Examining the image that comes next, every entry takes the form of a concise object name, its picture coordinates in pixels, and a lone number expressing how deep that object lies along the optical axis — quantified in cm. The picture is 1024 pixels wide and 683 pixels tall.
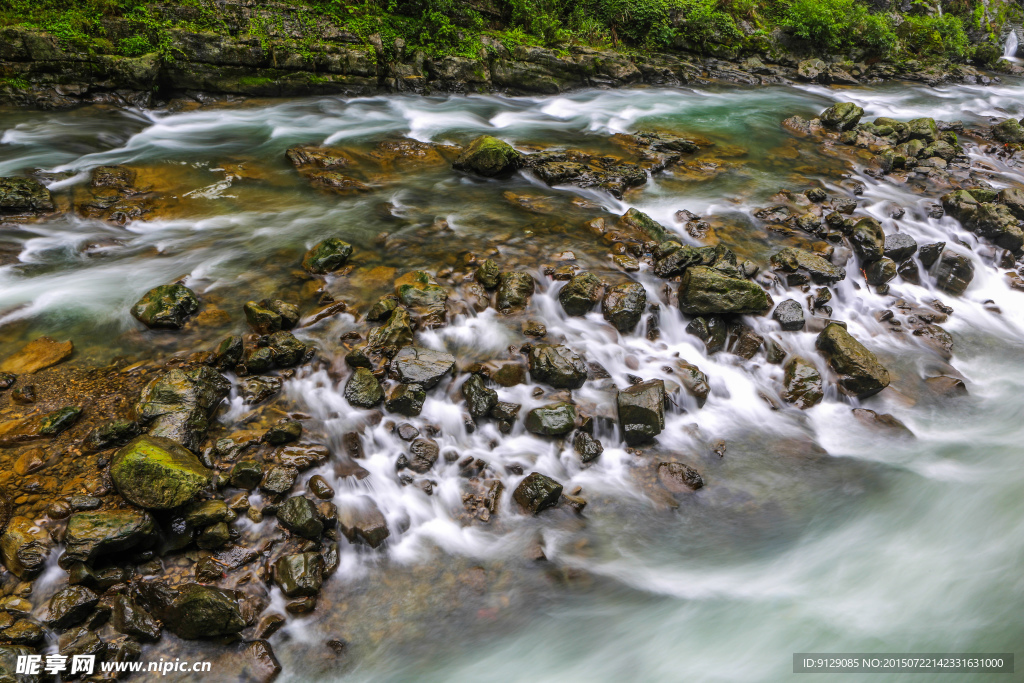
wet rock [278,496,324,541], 427
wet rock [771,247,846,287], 764
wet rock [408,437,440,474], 504
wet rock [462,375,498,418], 545
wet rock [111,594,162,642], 371
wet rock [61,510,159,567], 377
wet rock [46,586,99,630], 359
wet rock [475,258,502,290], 680
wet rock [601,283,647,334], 655
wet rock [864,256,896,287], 800
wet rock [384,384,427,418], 533
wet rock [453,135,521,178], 966
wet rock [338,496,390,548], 449
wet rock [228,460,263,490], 445
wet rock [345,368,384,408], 532
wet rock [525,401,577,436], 536
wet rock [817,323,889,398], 625
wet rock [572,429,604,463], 536
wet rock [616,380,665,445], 548
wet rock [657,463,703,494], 525
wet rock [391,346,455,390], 554
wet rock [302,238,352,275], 692
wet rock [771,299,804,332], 690
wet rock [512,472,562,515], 486
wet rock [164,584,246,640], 371
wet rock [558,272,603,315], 664
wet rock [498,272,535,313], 660
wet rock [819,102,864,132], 1302
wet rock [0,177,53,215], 777
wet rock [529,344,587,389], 579
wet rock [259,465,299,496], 448
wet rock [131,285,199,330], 590
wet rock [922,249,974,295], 837
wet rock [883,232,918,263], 832
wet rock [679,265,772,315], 657
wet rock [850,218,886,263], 818
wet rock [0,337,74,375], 529
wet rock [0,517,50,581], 376
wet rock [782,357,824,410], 625
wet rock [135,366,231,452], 467
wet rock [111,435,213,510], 400
